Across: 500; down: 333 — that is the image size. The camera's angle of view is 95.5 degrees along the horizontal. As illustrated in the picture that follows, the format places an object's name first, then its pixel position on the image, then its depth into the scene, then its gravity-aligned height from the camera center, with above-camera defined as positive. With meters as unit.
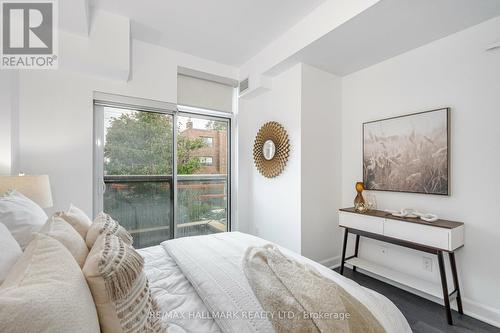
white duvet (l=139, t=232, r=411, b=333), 0.90 -0.60
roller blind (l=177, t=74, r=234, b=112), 3.08 +1.04
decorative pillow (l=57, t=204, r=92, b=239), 1.16 -0.29
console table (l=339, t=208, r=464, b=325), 1.85 -0.64
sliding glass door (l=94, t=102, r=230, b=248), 2.62 -0.07
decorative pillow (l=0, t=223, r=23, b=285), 0.68 -0.29
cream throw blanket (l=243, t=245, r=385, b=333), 0.83 -0.54
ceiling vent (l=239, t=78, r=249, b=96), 3.27 +1.17
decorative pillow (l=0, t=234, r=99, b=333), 0.44 -0.29
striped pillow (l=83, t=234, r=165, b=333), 0.69 -0.41
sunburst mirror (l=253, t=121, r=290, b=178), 2.91 +0.23
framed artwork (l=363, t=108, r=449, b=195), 2.14 +0.13
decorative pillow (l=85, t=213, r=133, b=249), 1.09 -0.33
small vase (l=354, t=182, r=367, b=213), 2.54 -0.39
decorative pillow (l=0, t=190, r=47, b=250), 1.05 -0.26
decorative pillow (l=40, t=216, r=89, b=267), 0.87 -0.29
